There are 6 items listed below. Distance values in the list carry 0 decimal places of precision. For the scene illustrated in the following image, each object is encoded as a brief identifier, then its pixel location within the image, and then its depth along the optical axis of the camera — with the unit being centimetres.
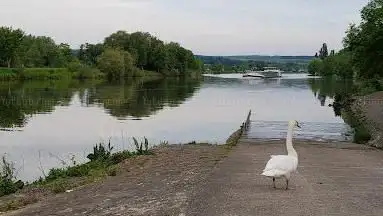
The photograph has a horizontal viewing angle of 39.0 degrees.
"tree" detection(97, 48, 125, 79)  15475
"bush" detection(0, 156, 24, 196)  1569
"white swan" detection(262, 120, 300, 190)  1098
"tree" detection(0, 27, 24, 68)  12252
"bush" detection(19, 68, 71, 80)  12988
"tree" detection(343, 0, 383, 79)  6228
